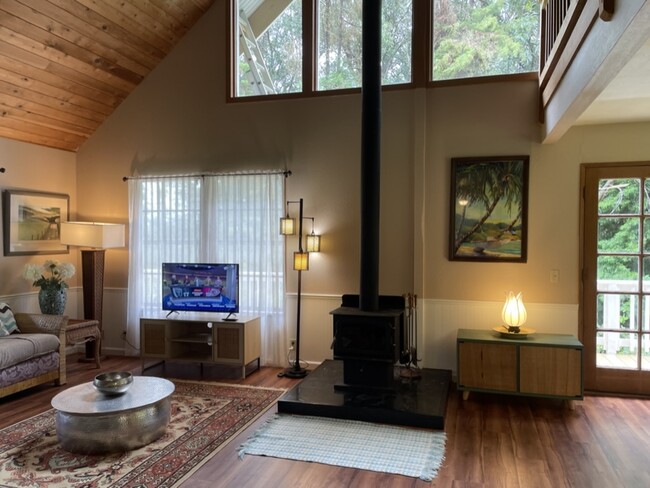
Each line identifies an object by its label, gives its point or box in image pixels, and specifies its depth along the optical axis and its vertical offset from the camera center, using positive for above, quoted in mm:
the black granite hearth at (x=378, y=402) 3469 -1229
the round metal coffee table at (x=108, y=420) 2922 -1133
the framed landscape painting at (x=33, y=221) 4930 +190
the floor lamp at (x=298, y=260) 4668 -191
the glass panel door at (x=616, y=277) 4191 -310
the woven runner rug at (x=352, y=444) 2889 -1342
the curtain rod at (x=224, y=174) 4992 +706
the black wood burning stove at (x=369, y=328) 3760 -702
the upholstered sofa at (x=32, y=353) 3877 -975
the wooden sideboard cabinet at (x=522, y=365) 3792 -1002
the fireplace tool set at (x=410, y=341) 4215 -934
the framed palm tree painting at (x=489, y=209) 4406 +305
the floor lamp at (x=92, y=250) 4984 -121
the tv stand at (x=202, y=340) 4609 -997
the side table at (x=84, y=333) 4656 -944
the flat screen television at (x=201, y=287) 4816 -484
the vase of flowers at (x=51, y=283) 4819 -459
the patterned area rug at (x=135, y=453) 2701 -1347
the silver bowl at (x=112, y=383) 3133 -952
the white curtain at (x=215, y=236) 5020 +37
